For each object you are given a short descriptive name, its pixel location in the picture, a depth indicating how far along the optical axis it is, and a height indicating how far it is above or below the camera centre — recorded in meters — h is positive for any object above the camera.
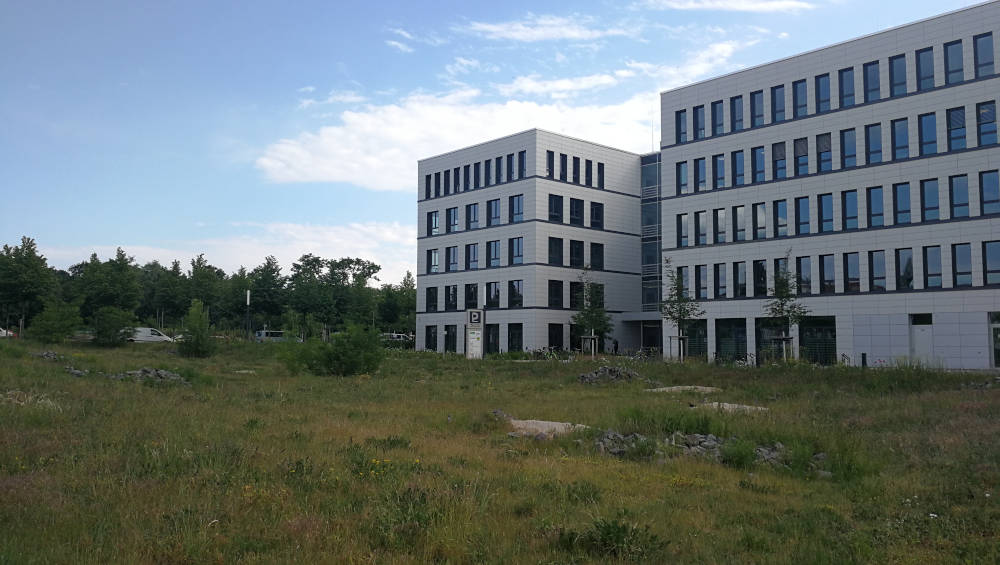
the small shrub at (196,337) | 46.81 -0.80
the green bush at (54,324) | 48.56 -0.02
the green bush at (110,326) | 50.59 -0.15
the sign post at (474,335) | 52.78 -0.68
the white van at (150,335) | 65.19 -1.00
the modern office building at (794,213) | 42.62 +8.27
